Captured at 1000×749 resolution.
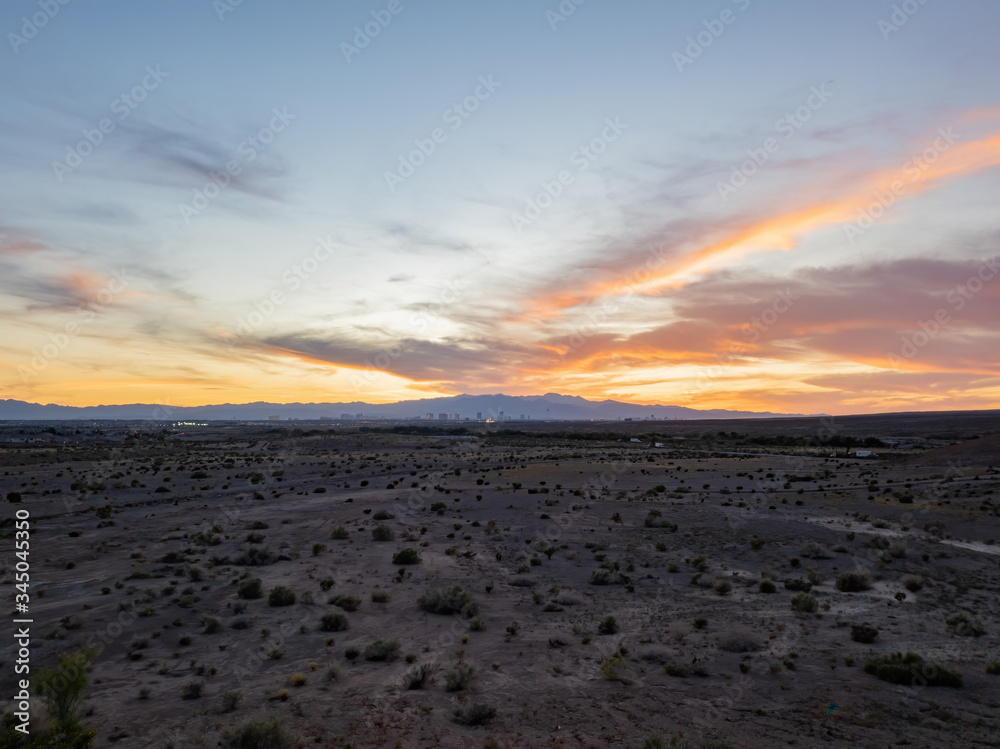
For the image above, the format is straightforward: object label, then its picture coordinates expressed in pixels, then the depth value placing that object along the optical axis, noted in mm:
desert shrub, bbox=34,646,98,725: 9109
